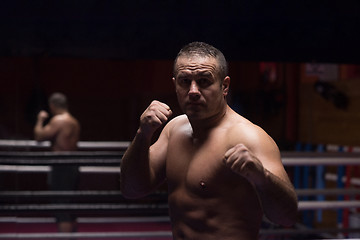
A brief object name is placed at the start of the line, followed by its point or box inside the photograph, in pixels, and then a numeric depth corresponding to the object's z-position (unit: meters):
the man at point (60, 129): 5.20
